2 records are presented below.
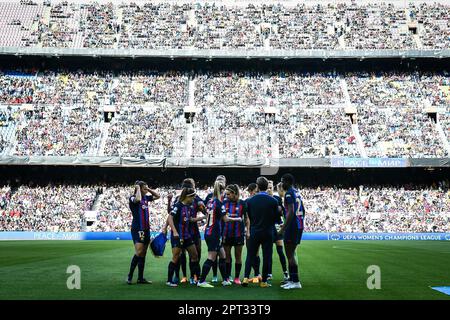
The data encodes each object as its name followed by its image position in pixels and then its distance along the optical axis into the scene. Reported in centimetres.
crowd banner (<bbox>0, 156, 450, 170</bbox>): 4297
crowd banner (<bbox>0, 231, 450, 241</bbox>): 3909
